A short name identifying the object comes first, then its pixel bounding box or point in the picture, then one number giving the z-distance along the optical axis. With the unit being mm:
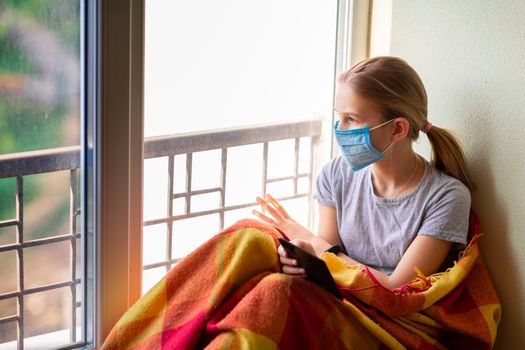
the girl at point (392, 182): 1600
